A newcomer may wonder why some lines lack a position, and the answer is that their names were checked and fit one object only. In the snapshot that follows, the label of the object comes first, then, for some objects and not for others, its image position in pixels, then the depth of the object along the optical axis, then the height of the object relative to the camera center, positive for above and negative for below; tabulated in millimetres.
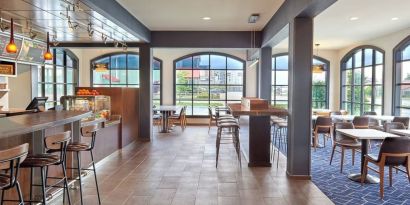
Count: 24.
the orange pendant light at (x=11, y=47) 4854 +739
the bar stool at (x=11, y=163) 2312 -498
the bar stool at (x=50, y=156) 2947 -589
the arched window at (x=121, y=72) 12195 +925
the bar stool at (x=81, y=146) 3713 -585
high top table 5703 -758
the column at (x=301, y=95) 4902 +34
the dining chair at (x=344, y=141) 5400 -754
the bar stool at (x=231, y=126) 5762 -581
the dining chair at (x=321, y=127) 7316 -673
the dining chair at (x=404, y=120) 7218 -500
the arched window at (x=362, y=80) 9555 +575
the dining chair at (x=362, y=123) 7289 -573
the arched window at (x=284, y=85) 12438 +474
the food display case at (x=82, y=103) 5699 -119
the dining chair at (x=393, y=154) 4203 -735
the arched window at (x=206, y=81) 12336 +610
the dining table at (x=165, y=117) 9977 -630
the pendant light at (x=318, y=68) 10859 +984
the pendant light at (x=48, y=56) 5781 +719
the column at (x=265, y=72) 8406 +653
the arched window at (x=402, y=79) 8180 +489
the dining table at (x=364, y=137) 4566 -552
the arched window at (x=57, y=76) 10102 +663
